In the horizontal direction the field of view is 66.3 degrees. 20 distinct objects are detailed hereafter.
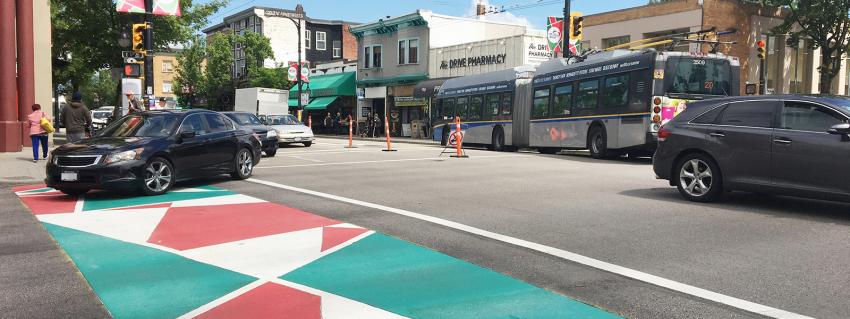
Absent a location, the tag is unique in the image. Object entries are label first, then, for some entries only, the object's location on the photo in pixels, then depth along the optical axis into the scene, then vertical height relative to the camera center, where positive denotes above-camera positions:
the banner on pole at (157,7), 16.98 +2.91
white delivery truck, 34.44 +0.89
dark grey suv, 7.59 -0.27
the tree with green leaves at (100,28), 26.94 +3.70
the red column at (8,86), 19.45 +0.81
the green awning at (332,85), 47.66 +2.48
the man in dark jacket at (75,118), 16.14 -0.10
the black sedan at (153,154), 9.69 -0.62
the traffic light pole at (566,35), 23.84 +3.25
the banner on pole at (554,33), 26.62 +3.70
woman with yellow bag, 16.45 -0.32
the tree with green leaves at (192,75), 62.03 +4.00
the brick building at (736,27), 30.67 +4.83
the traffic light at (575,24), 23.86 +3.64
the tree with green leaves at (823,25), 27.50 +4.54
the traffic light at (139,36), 17.27 +2.09
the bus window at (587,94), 18.73 +0.84
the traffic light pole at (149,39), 17.14 +2.02
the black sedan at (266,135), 19.48 -0.52
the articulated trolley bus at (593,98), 16.42 +0.75
